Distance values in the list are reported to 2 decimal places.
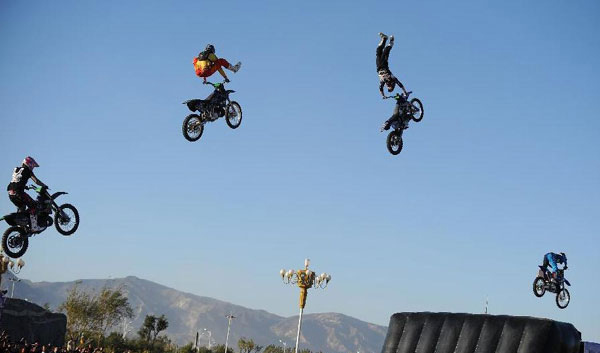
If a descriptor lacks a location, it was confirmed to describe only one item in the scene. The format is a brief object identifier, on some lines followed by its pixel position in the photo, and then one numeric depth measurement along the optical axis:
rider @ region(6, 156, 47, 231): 16.19
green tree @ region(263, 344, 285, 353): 121.73
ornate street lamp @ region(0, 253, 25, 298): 34.80
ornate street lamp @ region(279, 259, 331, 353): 40.78
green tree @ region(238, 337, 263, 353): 97.12
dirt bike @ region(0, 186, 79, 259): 16.81
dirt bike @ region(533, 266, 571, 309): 29.05
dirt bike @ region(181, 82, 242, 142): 19.39
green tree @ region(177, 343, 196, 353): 73.16
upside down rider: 18.10
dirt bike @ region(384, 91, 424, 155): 21.12
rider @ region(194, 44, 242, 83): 17.28
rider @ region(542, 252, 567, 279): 29.41
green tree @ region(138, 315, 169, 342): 79.75
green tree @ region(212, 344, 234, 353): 83.59
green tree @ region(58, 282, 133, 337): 81.50
